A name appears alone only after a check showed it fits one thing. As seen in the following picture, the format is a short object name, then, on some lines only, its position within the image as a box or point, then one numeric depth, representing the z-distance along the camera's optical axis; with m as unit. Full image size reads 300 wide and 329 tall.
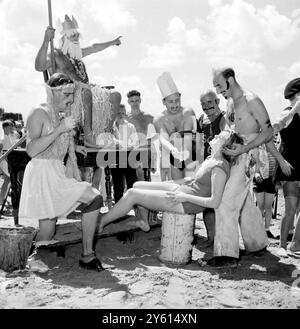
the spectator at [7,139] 8.14
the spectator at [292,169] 4.70
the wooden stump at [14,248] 4.01
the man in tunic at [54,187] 4.09
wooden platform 4.42
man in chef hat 5.16
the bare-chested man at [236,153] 4.21
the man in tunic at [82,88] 5.42
